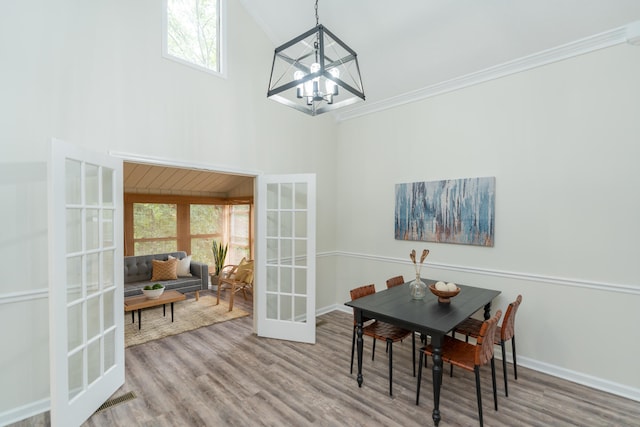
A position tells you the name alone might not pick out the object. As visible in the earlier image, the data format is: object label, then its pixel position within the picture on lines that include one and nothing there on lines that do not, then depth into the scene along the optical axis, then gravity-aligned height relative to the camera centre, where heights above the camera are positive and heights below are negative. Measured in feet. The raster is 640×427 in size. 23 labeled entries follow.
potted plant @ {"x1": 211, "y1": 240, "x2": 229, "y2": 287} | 21.06 -3.57
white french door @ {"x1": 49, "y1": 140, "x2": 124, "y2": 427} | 6.47 -1.79
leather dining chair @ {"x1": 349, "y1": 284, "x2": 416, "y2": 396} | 8.80 -3.76
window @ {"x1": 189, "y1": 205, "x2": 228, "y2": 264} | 22.59 -1.47
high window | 10.33 +6.31
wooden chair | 16.52 -3.82
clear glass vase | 9.60 -2.54
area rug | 12.91 -5.32
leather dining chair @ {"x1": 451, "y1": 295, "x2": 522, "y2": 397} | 8.30 -3.62
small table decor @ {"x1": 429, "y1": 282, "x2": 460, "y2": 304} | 8.85 -2.38
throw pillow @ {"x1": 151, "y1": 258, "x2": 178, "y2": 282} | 18.04 -3.68
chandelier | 6.15 +2.85
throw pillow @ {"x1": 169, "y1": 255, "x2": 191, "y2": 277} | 19.27 -3.71
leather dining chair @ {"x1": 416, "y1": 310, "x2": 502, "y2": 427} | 7.04 -3.68
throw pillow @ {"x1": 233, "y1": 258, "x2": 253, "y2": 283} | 16.61 -3.47
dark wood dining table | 7.20 -2.81
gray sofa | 17.46 -4.11
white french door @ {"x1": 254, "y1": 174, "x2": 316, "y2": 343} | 12.23 -2.23
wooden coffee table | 13.15 -4.18
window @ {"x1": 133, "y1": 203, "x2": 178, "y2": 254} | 19.79 -1.29
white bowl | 14.08 -3.90
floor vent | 8.02 -5.26
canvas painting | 10.86 -0.04
